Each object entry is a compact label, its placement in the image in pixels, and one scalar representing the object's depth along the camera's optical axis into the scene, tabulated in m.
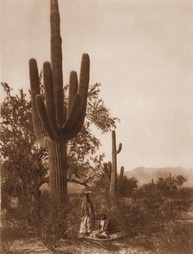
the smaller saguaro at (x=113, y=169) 20.19
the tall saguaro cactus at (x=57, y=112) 10.53
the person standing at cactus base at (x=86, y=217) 11.27
